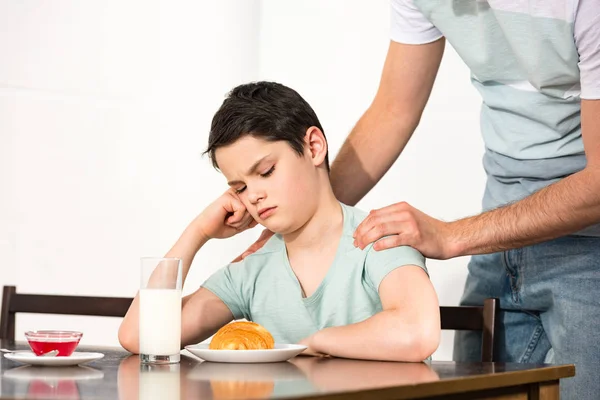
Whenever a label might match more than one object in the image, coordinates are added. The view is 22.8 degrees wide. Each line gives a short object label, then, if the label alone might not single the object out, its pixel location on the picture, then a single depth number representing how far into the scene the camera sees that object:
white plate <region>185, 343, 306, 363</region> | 2.28
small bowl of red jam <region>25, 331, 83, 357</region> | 2.27
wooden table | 1.94
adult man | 2.70
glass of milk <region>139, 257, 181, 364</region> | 2.33
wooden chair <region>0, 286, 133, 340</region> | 3.06
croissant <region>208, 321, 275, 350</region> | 2.34
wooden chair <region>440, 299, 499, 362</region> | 2.81
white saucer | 2.21
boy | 2.66
